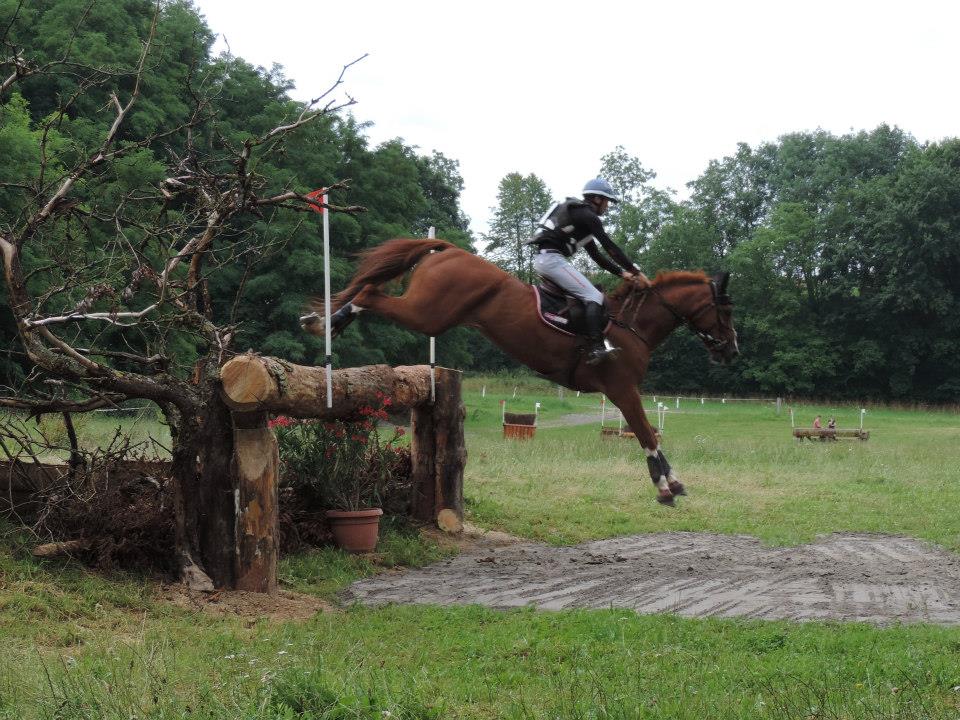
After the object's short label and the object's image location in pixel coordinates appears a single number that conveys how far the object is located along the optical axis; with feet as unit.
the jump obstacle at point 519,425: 87.20
